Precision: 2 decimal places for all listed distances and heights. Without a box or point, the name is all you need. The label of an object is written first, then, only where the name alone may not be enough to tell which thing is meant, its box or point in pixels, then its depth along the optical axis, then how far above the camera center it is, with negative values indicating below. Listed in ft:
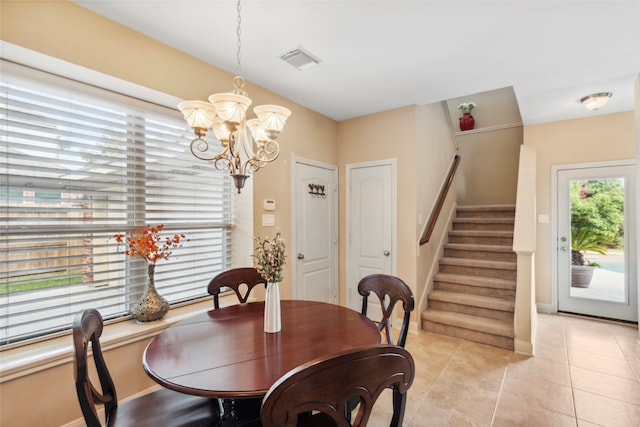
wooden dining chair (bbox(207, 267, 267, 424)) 4.88 -1.65
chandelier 4.91 +1.69
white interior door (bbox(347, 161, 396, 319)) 11.94 -0.38
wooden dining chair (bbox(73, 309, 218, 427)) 4.11 -2.87
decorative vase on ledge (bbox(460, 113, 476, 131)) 17.92 +5.53
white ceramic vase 5.09 -1.64
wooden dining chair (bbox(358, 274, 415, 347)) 5.70 -1.68
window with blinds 5.70 +0.43
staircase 10.41 -2.93
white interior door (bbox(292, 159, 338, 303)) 11.19 -0.69
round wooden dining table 3.58 -2.00
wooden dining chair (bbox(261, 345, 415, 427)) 2.47 -1.53
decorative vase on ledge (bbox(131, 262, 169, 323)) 6.91 -2.09
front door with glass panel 11.88 -1.26
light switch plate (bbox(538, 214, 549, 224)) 13.35 -0.30
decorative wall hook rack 11.83 +0.97
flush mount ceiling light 10.23 +3.91
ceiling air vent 7.60 +4.15
